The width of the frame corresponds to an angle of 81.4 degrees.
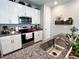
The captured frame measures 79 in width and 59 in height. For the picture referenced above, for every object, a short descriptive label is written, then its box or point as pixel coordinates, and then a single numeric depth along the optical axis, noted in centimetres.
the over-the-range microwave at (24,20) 239
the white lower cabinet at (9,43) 170
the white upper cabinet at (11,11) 184
